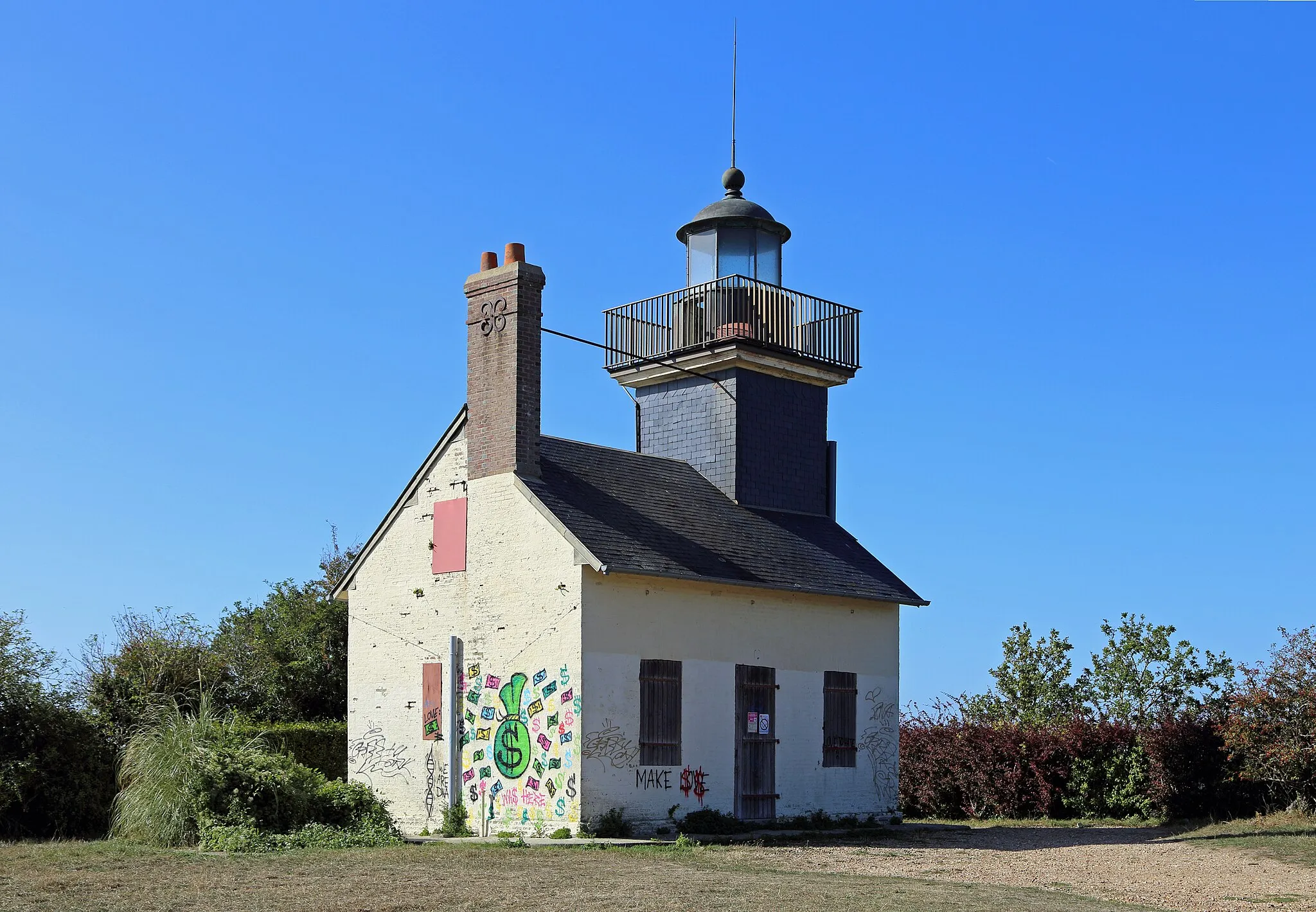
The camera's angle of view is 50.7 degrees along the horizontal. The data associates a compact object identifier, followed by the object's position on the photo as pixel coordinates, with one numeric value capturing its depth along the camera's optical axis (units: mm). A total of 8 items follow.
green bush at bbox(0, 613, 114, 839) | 18078
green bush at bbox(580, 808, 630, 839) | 16438
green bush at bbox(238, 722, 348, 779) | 20156
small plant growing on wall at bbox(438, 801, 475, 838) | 17422
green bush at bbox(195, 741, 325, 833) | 15547
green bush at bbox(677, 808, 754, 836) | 17422
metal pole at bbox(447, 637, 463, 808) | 17656
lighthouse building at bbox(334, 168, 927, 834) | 17016
